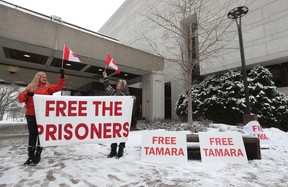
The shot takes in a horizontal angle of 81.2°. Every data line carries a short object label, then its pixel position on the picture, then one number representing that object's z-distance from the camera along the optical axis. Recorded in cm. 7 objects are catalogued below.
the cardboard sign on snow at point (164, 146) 374
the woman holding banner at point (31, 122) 332
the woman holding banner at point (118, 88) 426
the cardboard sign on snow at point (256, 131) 532
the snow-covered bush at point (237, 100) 819
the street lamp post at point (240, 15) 634
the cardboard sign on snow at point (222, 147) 373
